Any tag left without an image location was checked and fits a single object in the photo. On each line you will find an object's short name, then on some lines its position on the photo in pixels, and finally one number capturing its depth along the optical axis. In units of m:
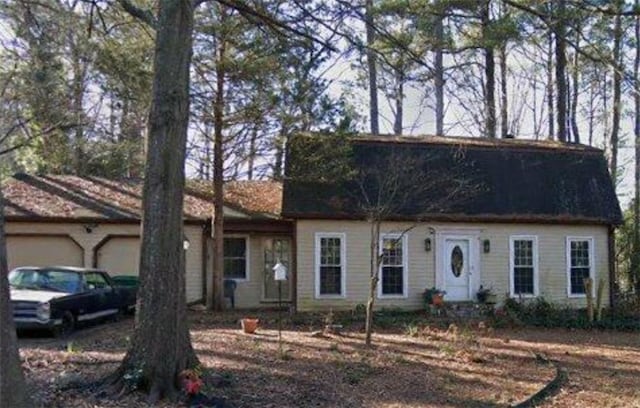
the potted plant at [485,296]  21.00
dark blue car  14.80
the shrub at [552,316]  19.56
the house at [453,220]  20.44
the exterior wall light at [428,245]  21.08
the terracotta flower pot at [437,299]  20.12
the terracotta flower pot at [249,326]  15.39
